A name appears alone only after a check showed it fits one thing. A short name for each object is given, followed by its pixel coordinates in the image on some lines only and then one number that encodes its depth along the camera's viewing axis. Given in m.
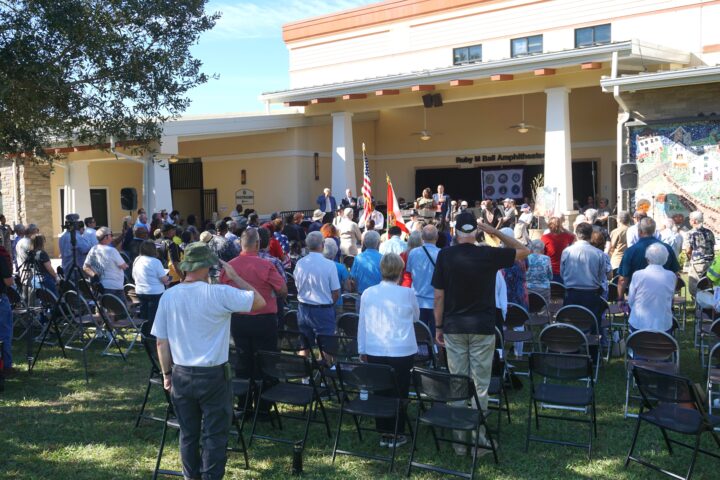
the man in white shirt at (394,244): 9.04
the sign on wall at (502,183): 23.64
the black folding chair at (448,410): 4.88
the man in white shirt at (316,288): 7.11
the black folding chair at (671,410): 4.72
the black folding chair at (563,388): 5.37
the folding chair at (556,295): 9.04
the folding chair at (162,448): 4.96
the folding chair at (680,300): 9.24
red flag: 12.36
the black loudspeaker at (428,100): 19.56
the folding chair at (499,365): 6.39
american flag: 15.36
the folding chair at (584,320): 7.21
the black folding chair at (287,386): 5.57
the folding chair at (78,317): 8.78
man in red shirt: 6.07
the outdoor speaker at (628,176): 15.41
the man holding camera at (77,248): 11.17
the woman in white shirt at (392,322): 5.34
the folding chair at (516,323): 7.39
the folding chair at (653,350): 6.01
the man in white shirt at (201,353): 4.37
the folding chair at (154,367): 5.91
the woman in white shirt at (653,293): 6.45
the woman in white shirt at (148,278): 8.86
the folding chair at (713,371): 5.69
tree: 7.30
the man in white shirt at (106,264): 9.56
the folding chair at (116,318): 8.61
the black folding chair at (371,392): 5.16
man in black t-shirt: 5.17
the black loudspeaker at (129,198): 16.89
